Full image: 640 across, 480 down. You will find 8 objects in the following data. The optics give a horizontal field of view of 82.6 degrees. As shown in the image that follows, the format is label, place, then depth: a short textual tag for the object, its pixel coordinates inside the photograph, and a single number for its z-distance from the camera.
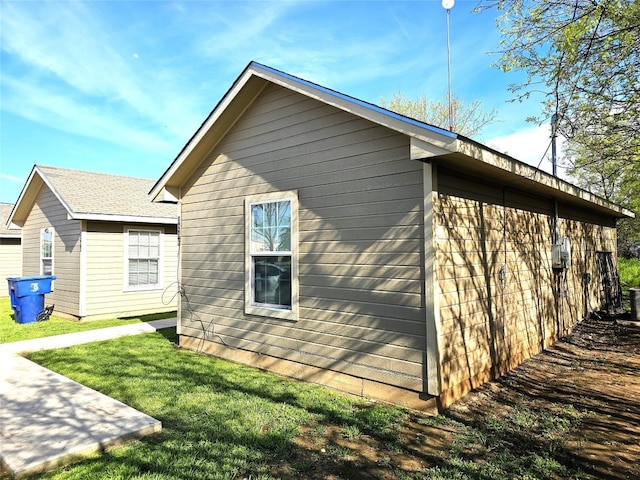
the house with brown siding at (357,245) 4.12
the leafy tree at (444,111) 22.64
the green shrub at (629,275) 18.34
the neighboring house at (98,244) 10.36
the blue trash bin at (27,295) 9.72
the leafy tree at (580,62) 5.10
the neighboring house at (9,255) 15.65
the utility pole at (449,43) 5.75
